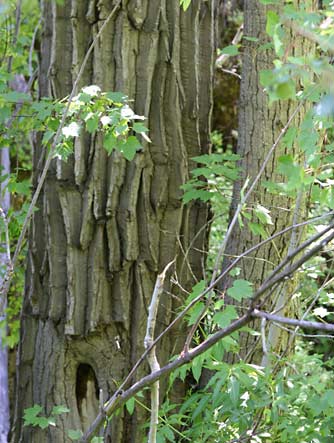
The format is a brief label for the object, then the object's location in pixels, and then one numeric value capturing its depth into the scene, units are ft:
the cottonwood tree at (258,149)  18.03
